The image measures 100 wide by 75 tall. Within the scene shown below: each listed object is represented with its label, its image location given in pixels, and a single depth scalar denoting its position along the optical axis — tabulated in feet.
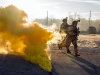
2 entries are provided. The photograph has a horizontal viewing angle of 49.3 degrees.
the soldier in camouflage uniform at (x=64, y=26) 23.65
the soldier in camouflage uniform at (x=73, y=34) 21.36
